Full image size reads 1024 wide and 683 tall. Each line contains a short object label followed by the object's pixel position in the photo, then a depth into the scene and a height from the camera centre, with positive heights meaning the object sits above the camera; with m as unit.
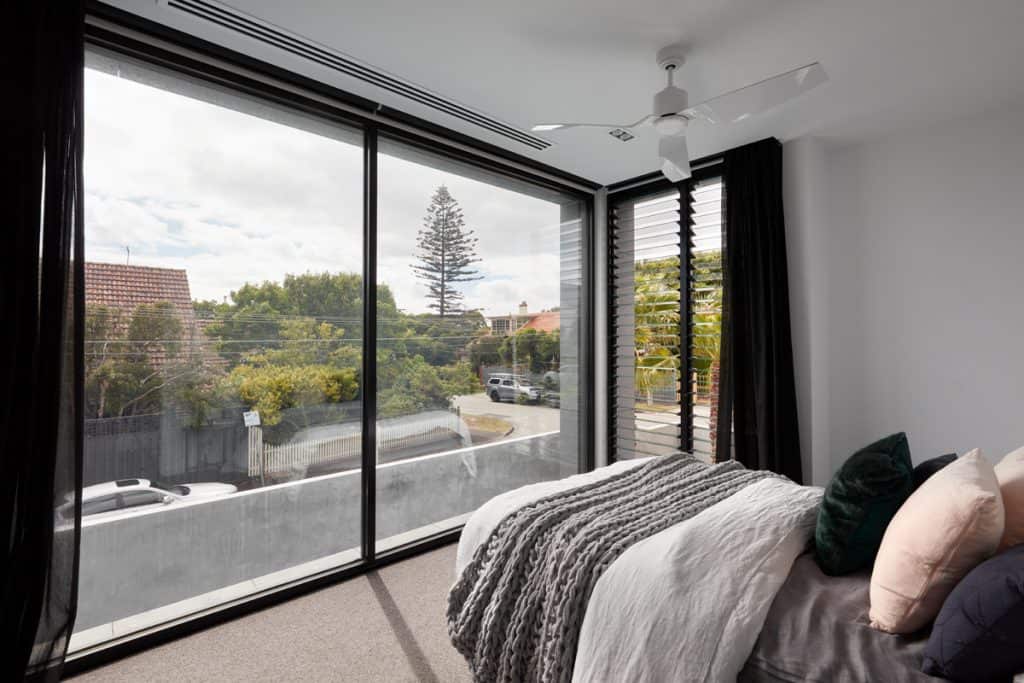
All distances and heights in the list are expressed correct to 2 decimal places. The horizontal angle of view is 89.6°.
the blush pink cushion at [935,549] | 1.20 -0.49
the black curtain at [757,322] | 3.23 +0.16
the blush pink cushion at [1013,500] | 1.28 -0.39
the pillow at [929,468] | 1.70 -0.41
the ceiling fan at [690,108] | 1.95 +1.01
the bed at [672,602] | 1.27 -0.71
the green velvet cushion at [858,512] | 1.49 -0.49
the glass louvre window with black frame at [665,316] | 3.78 +0.25
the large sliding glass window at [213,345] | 2.16 +0.02
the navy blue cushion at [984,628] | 1.03 -0.58
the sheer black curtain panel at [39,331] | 1.67 +0.07
